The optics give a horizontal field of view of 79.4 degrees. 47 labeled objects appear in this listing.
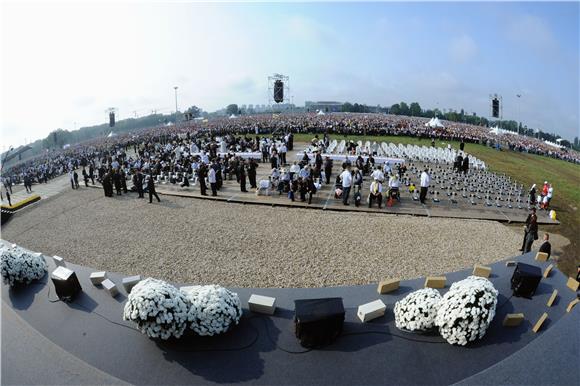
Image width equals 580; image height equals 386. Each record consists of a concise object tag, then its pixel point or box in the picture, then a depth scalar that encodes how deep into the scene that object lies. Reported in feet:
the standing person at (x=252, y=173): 64.18
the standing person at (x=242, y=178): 62.16
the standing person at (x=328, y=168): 65.72
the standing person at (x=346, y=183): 52.90
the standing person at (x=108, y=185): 65.16
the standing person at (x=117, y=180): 66.18
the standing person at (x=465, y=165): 77.77
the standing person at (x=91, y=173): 79.15
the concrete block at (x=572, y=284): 21.50
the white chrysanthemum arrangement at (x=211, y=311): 16.44
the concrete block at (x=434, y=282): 21.21
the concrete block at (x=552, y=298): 19.91
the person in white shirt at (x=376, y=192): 52.95
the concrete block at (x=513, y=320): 17.79
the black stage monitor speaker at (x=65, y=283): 19.98
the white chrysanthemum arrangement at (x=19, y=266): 21.28
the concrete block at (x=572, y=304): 19.34
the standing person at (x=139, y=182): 62.44
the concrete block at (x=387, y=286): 20.92
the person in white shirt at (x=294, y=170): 61.10
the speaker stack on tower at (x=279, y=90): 121.08
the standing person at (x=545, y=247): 30.35
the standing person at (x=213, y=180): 60.03
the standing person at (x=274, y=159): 78.23
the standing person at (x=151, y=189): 57.94
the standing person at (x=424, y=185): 54.44
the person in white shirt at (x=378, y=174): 57.16
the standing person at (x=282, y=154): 82.92
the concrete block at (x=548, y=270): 23.21
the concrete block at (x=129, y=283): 20.71
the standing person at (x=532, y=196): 56.70
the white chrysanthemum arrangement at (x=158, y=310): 15.46
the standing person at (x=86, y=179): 78.38
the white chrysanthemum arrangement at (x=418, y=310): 16.84
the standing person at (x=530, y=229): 36.49
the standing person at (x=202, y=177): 60.92
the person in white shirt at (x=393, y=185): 55.11
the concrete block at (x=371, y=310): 17.97
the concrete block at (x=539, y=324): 17.67
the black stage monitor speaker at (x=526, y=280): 20.40
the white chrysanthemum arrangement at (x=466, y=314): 16.01
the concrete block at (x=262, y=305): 18.56
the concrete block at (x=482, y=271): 22.86
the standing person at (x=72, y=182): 77.35
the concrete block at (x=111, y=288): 20.48
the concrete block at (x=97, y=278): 21.65
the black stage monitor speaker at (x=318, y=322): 16.11
